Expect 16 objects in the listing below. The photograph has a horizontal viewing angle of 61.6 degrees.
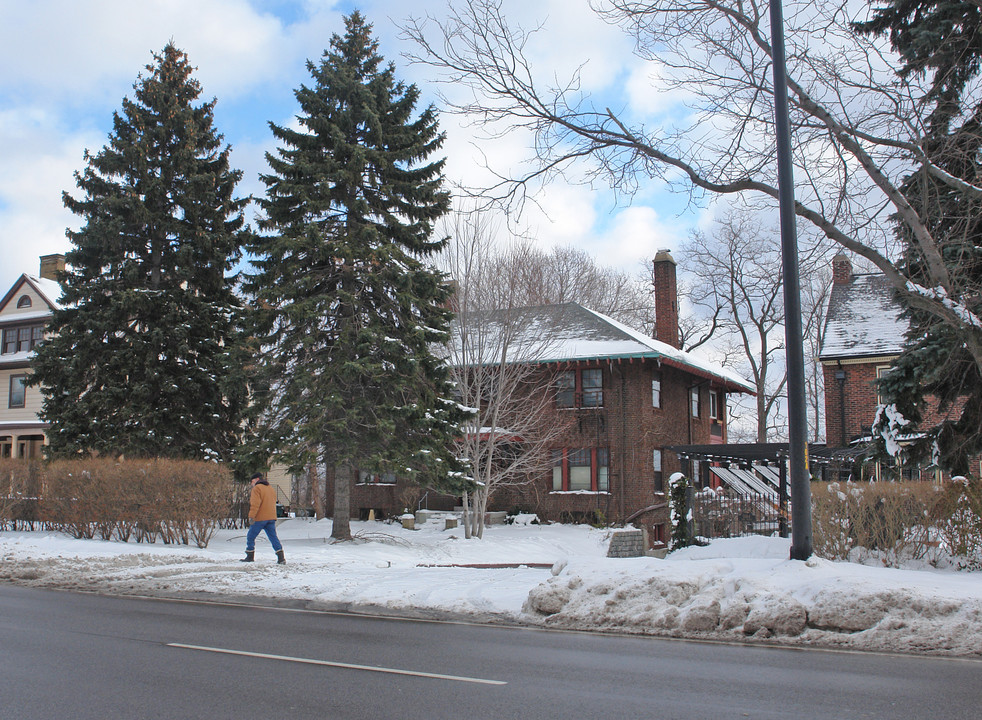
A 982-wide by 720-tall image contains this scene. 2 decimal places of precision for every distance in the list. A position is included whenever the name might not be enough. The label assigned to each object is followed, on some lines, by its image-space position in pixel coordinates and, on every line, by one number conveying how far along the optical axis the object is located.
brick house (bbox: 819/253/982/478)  28.81
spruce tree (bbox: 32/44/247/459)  25.58
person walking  15.70
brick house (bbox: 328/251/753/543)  30.34
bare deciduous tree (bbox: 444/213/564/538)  24.64
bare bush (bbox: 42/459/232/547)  18.17
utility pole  10.53
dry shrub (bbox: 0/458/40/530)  20.92
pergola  18.00
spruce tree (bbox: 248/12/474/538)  21.09
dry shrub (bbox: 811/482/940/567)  12.84
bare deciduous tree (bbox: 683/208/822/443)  43.62
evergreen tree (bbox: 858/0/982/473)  12.87
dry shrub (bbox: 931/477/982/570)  12.34
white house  41.50
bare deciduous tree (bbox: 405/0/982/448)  11.81
